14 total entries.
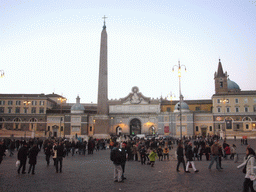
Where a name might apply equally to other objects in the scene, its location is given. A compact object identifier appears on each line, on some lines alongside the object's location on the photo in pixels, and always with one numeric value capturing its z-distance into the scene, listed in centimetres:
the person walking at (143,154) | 1503
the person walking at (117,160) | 866
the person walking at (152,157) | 1362
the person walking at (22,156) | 1089
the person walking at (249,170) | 644
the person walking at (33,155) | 1065
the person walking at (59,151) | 1073
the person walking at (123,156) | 936
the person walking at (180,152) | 1141
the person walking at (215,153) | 1144
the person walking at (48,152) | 1354
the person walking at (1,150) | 1091
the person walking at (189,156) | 1118
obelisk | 4228
